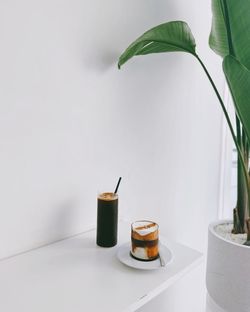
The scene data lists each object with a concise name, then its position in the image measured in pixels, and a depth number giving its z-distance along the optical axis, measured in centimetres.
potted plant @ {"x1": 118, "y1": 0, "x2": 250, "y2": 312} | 74
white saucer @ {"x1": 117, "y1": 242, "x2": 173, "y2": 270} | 69
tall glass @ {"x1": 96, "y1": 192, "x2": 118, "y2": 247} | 78
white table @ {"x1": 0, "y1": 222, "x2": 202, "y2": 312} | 56
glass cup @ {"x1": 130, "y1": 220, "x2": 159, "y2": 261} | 72
